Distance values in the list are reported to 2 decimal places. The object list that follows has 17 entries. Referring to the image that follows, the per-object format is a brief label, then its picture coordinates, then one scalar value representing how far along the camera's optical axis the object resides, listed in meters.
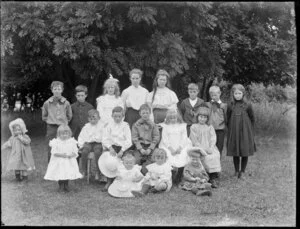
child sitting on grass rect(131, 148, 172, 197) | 6.17
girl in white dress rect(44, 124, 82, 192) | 6.12
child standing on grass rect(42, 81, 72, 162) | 6.94
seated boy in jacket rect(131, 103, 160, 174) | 6.64
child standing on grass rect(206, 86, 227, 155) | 7.16
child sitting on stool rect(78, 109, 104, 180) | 6.76
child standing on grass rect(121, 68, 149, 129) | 7.09
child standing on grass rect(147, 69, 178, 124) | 7.05
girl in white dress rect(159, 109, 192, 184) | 6.66
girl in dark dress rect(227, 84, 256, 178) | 7.05
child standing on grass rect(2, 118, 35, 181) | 6.84
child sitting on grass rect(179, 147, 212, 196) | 6.29
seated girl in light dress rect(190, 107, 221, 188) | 6.68
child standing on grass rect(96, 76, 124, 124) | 7.01
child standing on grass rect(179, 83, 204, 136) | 7.13
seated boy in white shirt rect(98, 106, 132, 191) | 6.60
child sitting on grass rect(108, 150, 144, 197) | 6.08
